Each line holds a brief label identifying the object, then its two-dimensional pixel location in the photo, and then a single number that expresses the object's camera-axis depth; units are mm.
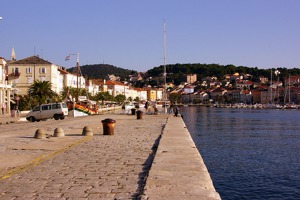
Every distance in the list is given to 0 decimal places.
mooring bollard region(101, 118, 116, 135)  23156
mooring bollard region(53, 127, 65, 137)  22156
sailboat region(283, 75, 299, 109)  190875
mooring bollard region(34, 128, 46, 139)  21391
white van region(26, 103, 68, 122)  46812
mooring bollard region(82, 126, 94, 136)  23136
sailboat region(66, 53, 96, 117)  59631
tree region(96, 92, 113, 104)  131500
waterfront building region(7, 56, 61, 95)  94188
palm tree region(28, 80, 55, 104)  72312
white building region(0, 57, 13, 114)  64250
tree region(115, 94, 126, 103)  163750
